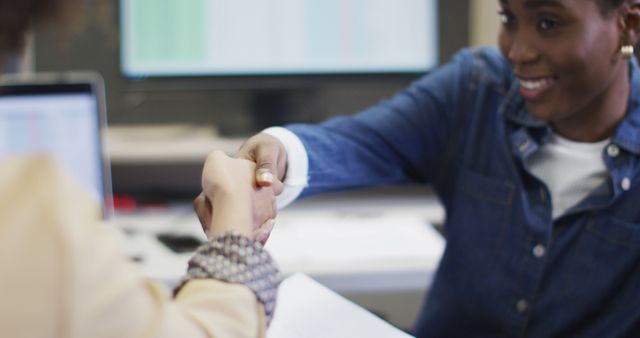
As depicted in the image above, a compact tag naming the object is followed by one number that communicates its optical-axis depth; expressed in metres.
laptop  1.40
